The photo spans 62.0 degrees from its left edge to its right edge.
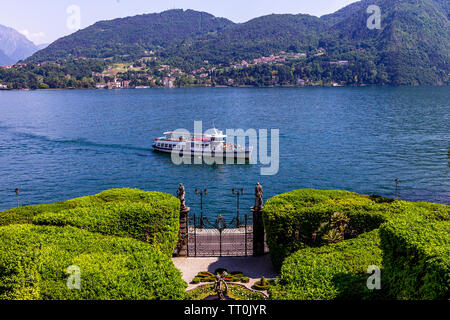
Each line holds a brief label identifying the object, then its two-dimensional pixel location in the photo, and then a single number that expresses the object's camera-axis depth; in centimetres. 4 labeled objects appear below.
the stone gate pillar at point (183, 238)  2155
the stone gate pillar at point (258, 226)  2088
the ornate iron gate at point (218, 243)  2220
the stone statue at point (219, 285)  1354
